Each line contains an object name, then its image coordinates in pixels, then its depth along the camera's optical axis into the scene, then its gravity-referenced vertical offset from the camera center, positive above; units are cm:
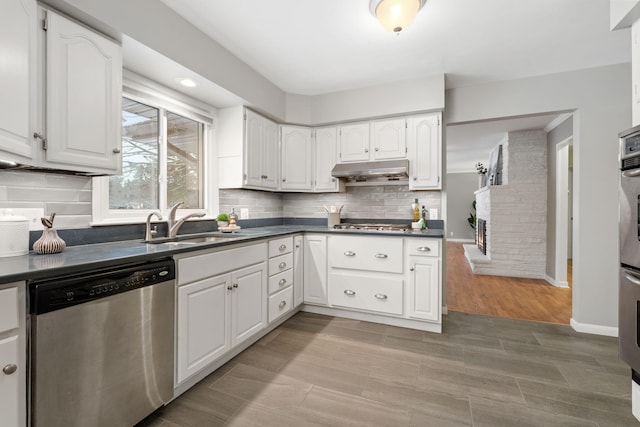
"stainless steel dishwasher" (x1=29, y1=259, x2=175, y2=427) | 109 -60
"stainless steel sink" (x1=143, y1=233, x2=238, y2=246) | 212 -21
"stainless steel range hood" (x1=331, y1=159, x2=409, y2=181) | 302 +48
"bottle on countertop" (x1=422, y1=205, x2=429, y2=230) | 319 -1
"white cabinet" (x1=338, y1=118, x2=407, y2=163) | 316 +84
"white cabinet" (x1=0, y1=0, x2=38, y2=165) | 123 +61
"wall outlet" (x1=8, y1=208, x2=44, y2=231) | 156 -1
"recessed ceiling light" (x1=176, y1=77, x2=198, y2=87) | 229 +109
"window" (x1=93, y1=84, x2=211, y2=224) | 210 +42
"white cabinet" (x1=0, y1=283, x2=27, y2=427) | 100 -52
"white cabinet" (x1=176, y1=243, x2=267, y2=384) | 172 -64
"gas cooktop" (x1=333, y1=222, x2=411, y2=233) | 312 -16
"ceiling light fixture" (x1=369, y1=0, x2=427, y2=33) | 181 +133
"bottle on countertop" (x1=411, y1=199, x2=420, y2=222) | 324 +2
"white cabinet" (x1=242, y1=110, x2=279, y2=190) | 299 +69
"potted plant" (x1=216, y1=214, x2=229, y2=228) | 281 -7
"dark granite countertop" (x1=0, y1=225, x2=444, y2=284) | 108 -22
